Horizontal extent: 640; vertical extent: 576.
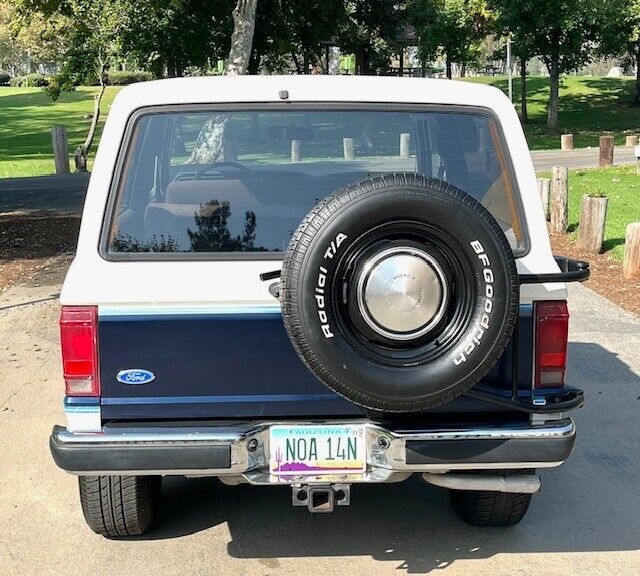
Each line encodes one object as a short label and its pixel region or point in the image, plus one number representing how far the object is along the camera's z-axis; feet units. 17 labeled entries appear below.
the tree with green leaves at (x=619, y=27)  109.60
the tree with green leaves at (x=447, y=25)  132.46
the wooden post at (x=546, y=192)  45.68
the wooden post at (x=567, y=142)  91.45
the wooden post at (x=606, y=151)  69.56
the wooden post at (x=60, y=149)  74.49
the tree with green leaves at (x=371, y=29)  127.54
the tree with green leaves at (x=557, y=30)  106.42
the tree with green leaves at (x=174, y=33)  80.79
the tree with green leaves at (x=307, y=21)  96.22
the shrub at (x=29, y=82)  248.73
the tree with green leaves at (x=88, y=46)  77.15
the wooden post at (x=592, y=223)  36.14
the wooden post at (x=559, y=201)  42.16
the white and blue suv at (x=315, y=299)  10.55
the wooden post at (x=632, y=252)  31.40
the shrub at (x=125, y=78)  203.06
